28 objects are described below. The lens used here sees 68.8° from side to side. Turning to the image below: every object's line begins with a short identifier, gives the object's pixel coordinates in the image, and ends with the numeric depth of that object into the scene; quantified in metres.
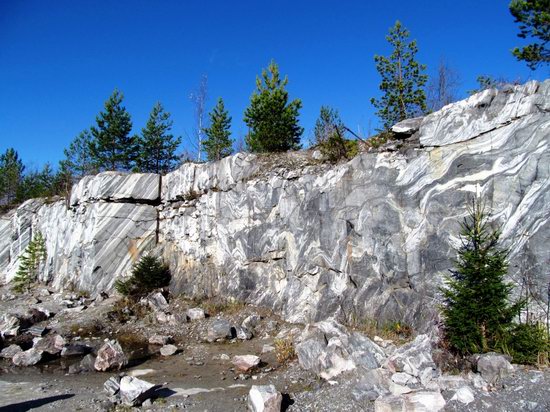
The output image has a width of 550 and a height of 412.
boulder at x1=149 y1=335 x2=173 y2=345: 12.07
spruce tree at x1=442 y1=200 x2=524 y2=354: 7.28
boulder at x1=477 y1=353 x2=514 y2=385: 6.41
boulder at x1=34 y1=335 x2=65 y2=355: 11.31
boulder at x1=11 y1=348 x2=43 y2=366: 10.45
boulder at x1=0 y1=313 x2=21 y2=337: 13.08
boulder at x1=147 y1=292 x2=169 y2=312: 15.33
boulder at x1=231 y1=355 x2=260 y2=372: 9.27
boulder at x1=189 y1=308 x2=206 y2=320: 13.95
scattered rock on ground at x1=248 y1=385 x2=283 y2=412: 6.63
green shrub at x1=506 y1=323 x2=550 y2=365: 6.85
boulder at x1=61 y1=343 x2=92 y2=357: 11.23
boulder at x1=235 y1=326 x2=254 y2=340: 12.04
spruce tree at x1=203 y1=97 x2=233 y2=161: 26.84
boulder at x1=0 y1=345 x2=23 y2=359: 10.95
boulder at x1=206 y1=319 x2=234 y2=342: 12.05
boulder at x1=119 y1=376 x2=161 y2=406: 7.21
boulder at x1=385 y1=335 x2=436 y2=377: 7.24
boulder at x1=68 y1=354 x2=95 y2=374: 9.72
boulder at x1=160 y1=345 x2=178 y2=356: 11.04
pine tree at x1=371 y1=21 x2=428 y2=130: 18.97
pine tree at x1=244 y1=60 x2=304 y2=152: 18.66
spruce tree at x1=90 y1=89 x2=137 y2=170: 28.73
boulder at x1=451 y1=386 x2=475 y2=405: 5.97
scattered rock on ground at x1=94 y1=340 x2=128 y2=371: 9.73
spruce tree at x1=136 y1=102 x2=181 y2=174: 28.17
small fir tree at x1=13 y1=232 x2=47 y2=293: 22.00
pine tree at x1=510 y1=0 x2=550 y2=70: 14.52
